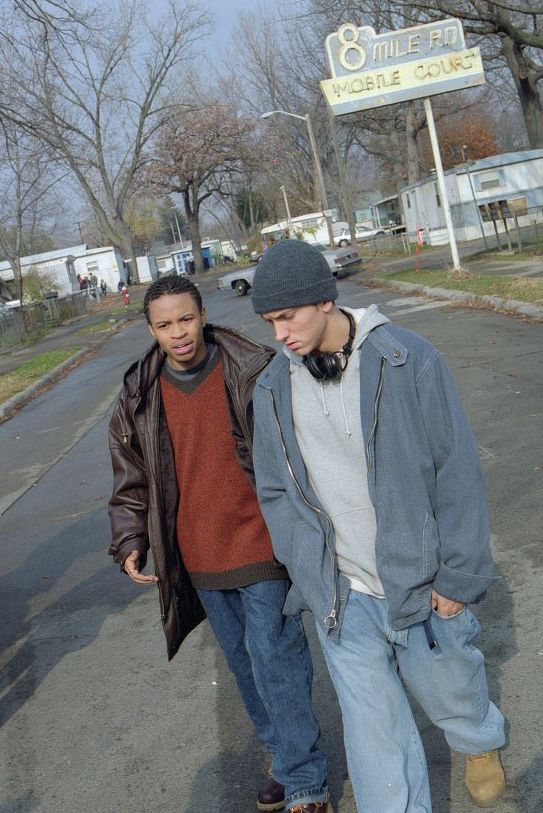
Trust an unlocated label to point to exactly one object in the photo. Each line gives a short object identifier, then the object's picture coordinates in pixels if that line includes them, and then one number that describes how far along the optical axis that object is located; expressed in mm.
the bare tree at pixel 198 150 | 68688
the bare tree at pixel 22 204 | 41938
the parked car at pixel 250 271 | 34438
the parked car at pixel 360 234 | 58594
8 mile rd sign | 23297
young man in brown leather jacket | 3160
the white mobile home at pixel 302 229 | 62125
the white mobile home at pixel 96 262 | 84812
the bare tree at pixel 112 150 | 56438
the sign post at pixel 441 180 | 23438
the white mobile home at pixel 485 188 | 40250
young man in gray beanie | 2561
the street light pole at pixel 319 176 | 49156
